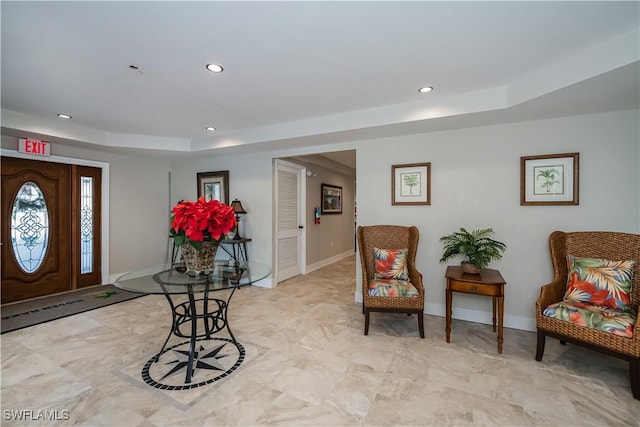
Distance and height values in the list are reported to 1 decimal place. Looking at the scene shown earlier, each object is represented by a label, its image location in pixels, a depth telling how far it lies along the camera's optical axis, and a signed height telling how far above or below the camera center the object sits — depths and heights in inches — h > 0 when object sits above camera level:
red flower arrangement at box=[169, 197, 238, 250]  87.0 -3.3
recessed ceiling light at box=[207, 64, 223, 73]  89.5 +45.1
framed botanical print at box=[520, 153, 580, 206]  113.0 +13.1
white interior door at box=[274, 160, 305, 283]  193.8 -6.4
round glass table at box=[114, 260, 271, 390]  84.6 -22.7
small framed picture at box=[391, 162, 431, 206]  138.5 +13.5
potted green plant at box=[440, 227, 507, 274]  111.2 -14.9
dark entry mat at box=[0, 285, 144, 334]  127.2 -48.0
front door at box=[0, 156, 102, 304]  152.1 -9.3
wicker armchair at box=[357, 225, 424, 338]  111.7 -22.5
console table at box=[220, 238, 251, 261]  192.1 -26.4
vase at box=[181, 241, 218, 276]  92.0 -14.7
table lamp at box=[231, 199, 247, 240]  184.7 +2.2
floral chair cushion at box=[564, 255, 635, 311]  89.4 -22.6
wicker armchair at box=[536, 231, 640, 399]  77.4 -27.3
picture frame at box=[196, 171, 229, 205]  197.9 +18.4
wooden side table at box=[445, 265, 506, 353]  100.0 -26.4
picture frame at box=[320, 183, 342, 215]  247.0 +11.5
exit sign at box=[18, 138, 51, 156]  149.3 +34.1
